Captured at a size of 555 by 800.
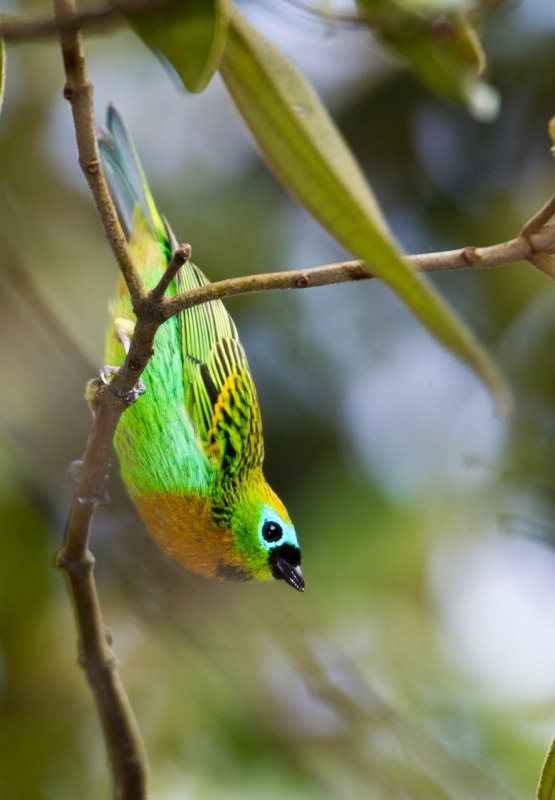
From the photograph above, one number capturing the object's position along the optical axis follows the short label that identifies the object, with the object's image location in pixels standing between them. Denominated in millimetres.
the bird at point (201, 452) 2848
